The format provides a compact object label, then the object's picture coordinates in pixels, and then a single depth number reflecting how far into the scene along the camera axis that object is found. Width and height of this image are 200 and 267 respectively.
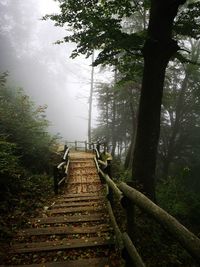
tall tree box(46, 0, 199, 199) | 8.35
